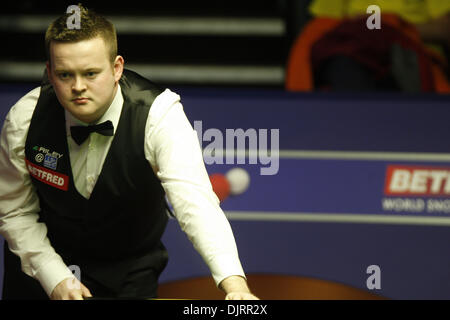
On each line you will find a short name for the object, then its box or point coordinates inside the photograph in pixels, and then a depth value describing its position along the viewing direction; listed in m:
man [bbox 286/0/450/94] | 6.18
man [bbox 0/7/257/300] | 3.84
